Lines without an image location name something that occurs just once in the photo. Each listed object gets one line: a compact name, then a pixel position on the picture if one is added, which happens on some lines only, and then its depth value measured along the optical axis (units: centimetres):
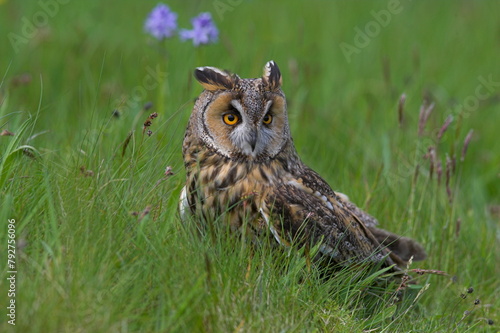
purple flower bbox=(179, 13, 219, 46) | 1019
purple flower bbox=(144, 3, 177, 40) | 1071
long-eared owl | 711
